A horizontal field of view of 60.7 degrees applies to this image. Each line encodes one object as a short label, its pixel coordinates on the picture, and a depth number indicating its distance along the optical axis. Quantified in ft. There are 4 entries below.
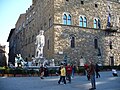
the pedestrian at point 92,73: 19.59
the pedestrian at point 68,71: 25.64
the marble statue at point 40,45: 42.79
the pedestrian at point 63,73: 24.19
